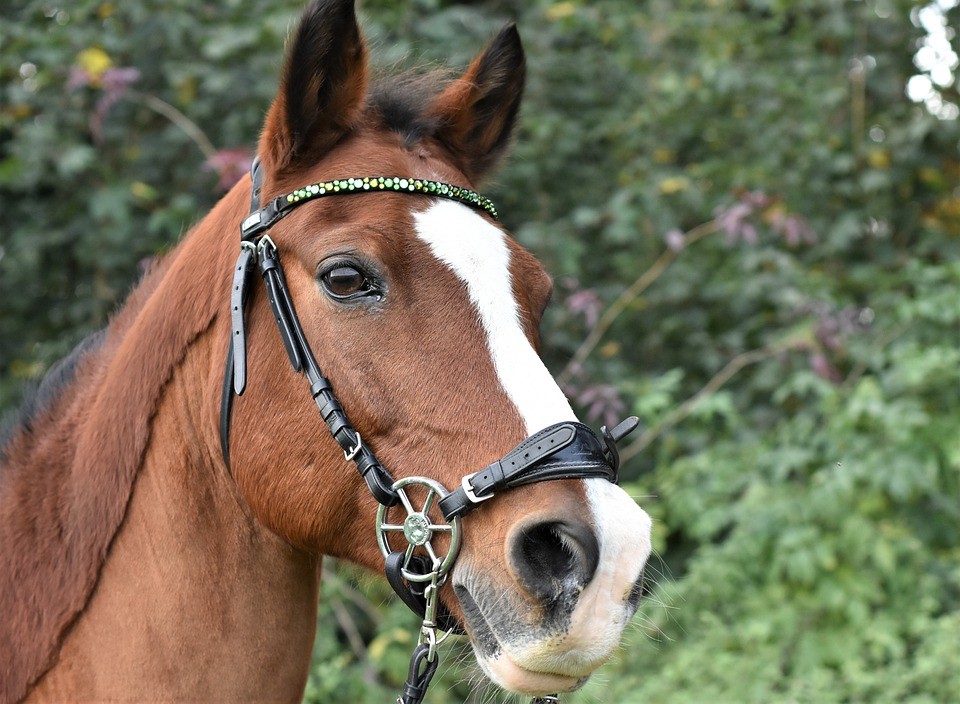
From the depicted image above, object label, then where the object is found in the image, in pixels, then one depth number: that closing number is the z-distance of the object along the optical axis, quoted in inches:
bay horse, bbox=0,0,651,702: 64.2
